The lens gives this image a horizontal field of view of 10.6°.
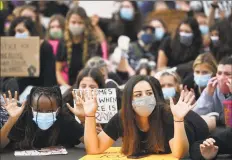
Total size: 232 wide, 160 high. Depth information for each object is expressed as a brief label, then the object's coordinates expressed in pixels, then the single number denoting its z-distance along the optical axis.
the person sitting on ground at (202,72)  15.39
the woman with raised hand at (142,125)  11.84
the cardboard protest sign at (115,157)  11.79
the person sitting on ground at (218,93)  14.44
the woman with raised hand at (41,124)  12.66
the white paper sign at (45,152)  12.55
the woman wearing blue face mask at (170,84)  14.69
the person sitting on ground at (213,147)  11.55
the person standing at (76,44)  18.07
